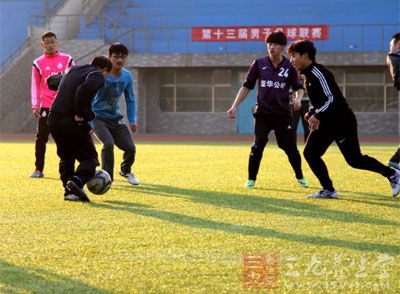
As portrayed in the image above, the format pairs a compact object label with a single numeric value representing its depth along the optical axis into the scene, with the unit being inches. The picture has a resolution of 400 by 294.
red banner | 1865.7
